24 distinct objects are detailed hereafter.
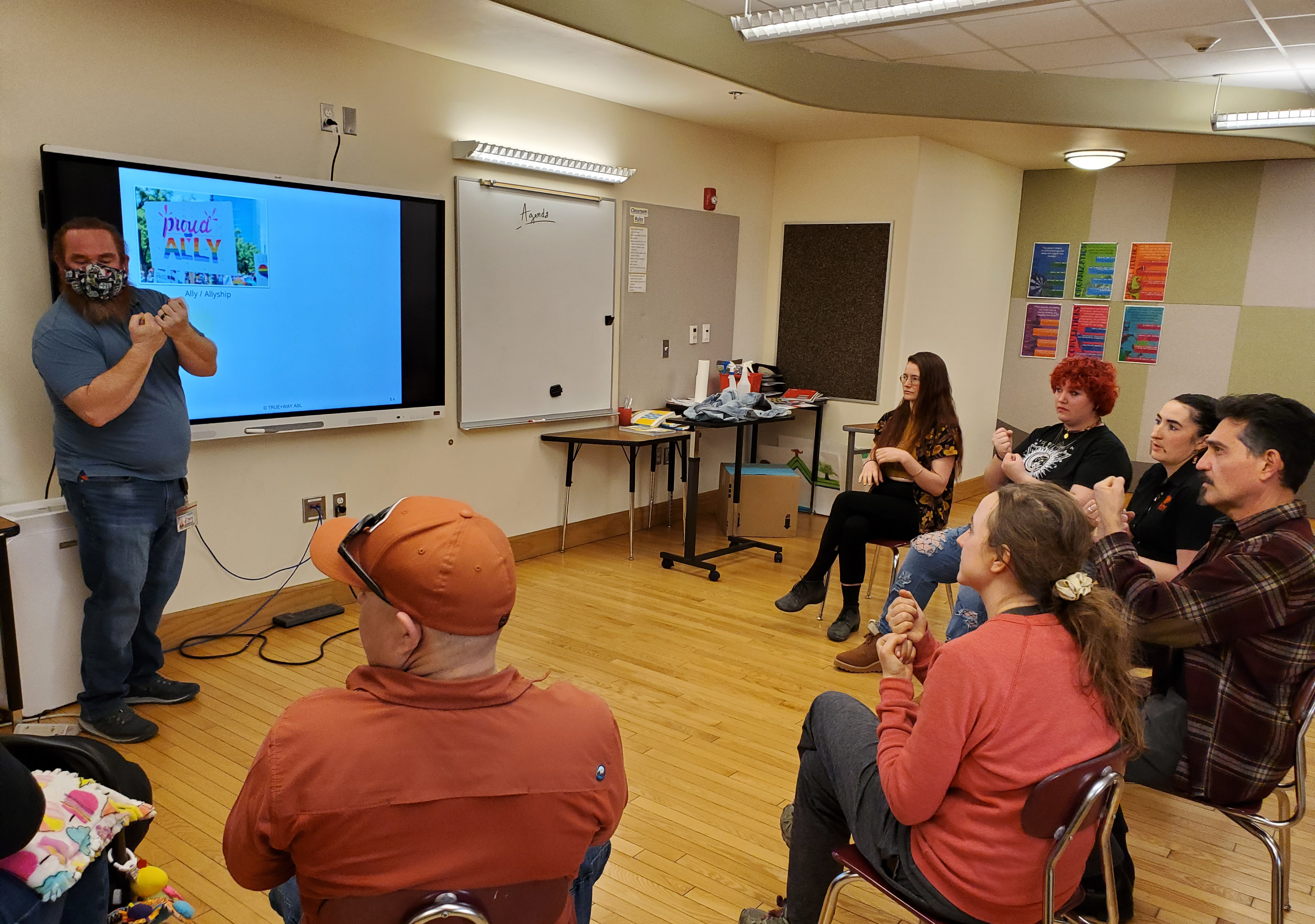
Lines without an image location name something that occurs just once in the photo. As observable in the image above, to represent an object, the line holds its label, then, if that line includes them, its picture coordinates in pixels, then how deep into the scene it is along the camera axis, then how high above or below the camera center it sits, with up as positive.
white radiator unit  2.80 -1.03
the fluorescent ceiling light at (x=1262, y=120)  4.79 +1.06
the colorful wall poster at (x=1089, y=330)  6.97 -0.15
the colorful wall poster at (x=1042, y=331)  7.15 -0.17
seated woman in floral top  3.78 -0.71
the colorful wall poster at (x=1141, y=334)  6.80 -0.15
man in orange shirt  1.06 -0.55
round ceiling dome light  6.16 +1.01
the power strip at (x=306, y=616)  3.85 -1.43
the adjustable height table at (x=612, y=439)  4.82 -0.77
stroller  1.70 -0.94
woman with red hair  3.17 -0.51
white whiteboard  4.46 -0.08
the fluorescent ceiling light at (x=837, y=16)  3.29 +1.08
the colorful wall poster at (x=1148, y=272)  6.72 +0.30
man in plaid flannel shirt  1.82 -0.60
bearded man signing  2.70 -0.48
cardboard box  5.61 -1.23
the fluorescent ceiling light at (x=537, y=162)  4.23 +0.62
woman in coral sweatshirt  1.40 -0.64
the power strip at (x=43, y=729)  2.59 -1.30
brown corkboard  6.03 -0.05
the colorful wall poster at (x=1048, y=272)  7.06 +0.28
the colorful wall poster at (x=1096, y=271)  6.90 +0.30
